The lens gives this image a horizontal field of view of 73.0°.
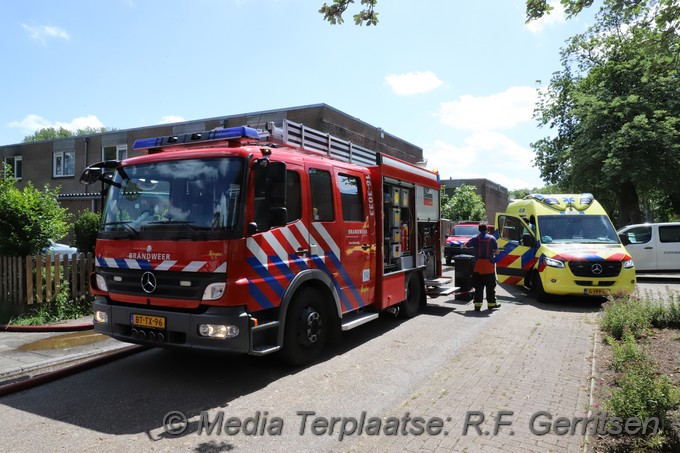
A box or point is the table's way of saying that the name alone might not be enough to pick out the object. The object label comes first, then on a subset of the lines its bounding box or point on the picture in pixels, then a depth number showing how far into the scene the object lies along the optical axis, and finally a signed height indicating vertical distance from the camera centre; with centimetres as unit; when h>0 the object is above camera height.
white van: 1476 -61
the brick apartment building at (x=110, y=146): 2211 +563
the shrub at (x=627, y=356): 493 -139
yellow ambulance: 982 -46
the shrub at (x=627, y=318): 671 -135
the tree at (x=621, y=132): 1983 +436
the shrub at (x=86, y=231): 1138 +17
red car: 1875 -24
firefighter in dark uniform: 959 -70
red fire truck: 466 -10
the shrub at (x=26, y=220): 847 +35
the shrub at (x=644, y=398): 349 -133
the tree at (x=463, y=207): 3578 +189
